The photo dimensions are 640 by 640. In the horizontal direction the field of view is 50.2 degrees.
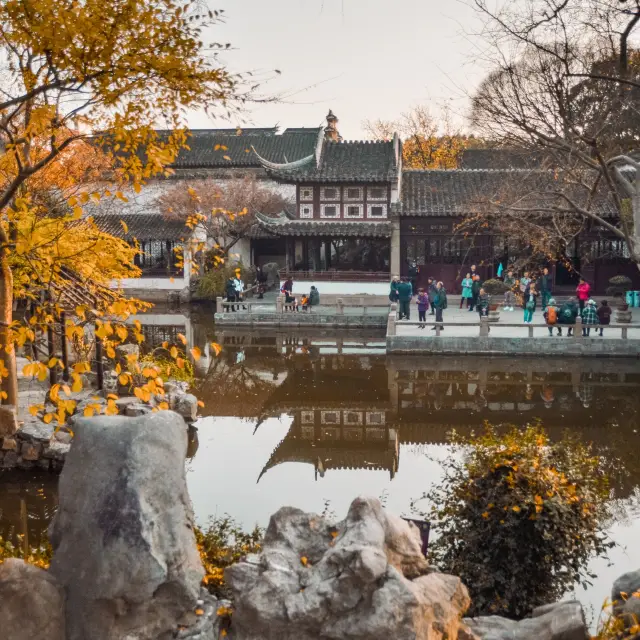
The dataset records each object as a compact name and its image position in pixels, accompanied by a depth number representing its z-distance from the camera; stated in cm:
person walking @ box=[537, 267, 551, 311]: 2234
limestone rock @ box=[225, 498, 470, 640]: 381
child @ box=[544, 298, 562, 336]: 1739
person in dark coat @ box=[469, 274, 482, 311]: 2272
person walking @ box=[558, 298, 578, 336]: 1761
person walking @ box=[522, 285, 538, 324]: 1870
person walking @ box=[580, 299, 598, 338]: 1742
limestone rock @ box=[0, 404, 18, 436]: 924
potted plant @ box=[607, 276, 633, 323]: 2370
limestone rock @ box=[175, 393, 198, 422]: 1152
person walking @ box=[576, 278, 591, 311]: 1997
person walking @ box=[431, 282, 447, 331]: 1934
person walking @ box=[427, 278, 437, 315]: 2079
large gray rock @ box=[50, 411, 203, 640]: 402
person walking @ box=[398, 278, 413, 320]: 2095
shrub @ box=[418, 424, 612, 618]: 532
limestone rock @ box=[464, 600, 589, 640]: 439
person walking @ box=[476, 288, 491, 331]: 1950
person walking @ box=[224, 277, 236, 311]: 2344
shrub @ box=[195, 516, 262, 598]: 511
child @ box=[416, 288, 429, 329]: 1913
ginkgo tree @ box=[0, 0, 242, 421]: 520
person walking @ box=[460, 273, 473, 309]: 2320
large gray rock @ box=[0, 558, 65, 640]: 390
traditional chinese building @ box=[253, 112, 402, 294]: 2633
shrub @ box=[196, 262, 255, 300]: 2772
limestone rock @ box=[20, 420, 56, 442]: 923
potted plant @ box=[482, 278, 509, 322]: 2398
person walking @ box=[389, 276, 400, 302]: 2164
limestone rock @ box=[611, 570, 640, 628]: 443
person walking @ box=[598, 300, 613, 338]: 1753
